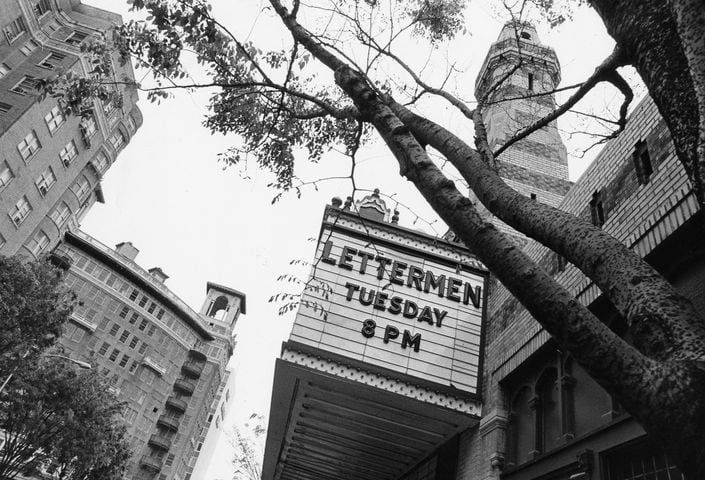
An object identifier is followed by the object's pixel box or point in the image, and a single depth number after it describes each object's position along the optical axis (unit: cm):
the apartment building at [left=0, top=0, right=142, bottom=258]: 3528
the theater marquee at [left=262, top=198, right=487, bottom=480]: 929
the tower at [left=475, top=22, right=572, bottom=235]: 1409
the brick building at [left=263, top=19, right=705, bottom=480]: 584
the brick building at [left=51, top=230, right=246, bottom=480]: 5972
